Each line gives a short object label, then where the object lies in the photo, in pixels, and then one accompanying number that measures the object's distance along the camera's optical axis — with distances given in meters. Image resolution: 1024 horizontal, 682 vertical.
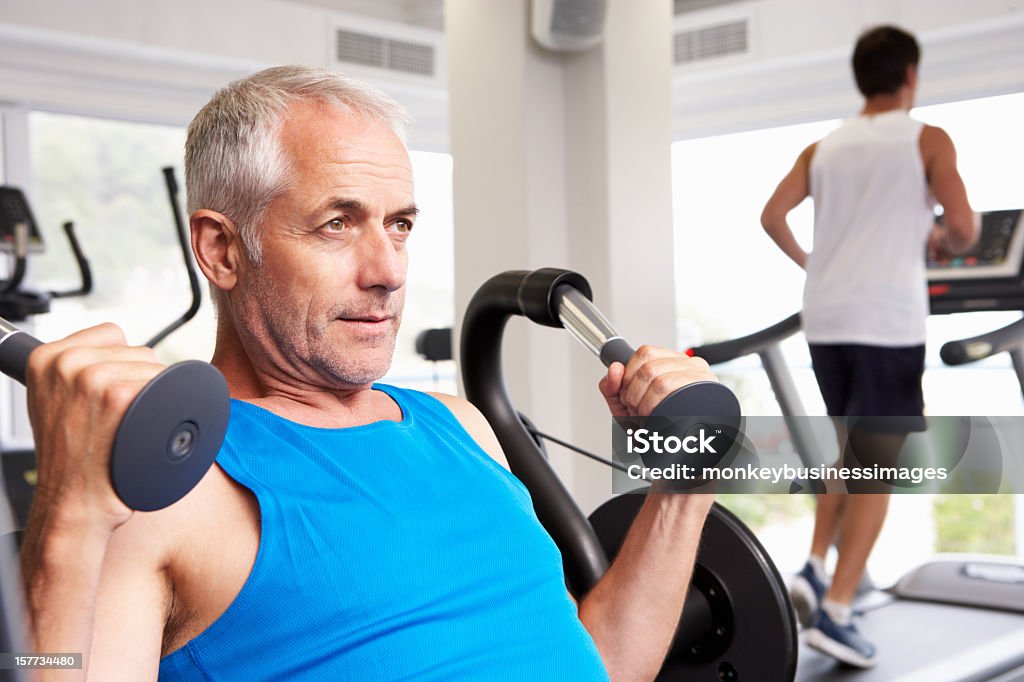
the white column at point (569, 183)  3.29
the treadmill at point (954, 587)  2.46
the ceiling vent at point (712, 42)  4.77
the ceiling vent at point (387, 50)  4.87
